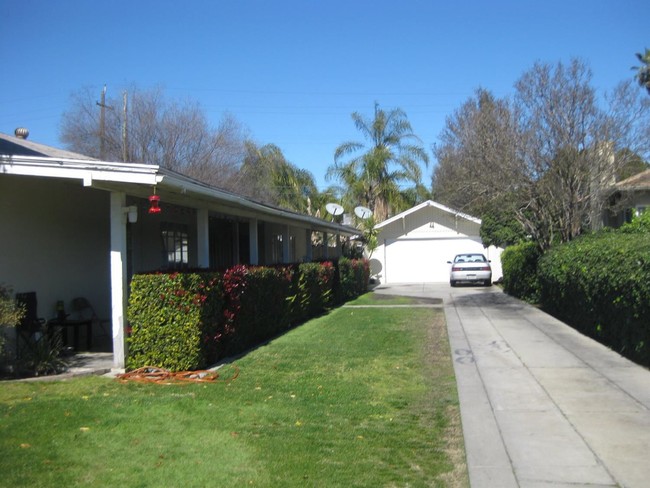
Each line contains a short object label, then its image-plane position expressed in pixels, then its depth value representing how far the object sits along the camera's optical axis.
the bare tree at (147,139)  27.58
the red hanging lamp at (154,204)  7.89
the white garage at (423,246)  30.31
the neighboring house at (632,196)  16.30
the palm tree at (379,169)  33.84
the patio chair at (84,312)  10.20
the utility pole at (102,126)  26.45
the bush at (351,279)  20.09
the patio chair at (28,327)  8.40
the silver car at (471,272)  26.62
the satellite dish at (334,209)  23.74
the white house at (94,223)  7.97
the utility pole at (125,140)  24.89
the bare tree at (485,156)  14.88
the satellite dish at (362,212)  28.23
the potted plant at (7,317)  7.25
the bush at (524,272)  18.88
